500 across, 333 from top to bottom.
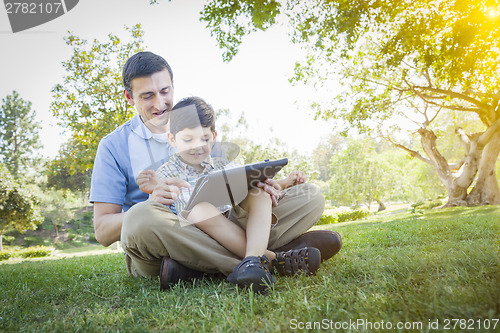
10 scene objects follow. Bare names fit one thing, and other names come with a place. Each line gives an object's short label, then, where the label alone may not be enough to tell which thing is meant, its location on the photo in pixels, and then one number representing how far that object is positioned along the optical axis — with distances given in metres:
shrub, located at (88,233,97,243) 24.75
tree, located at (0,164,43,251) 16.28
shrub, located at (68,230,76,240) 25.28
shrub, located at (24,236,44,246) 23.41
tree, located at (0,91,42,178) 29.67
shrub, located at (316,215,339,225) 16.97
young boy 1.86
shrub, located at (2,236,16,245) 22.28
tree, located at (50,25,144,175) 10.29
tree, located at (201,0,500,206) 5.89
